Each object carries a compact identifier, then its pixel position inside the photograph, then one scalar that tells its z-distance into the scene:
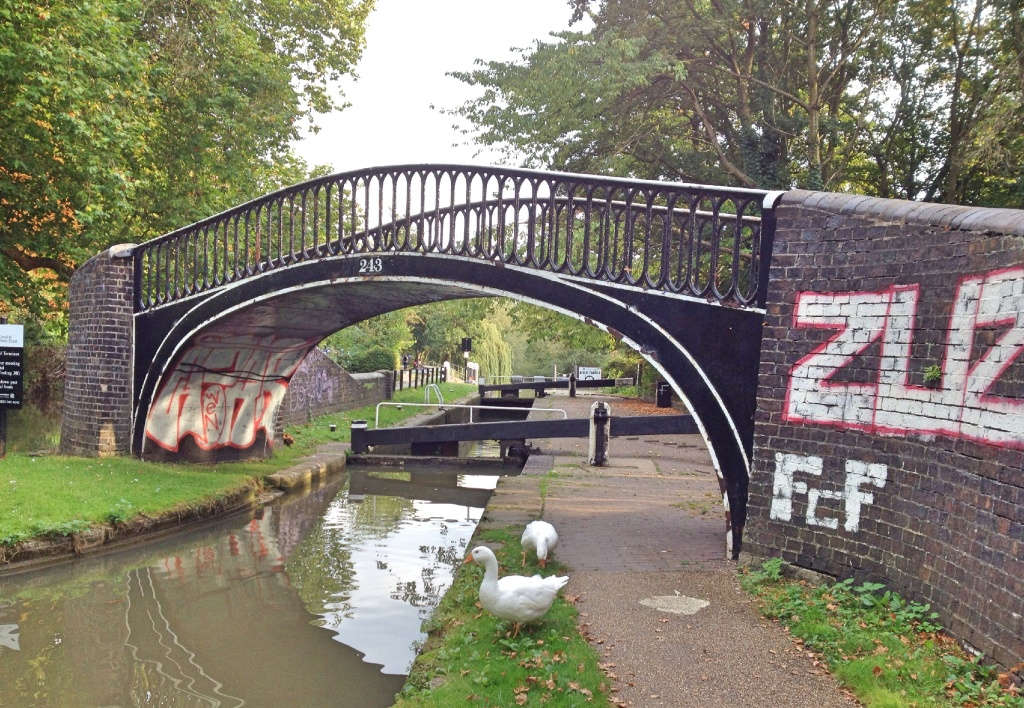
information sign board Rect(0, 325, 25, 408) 9.85
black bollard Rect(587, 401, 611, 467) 12.62
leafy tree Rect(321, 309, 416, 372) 26.89
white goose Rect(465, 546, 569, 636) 4.88
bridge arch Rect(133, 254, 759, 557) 7.16
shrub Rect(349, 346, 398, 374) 26.84
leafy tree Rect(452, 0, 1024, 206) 13.71
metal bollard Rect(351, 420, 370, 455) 14.27
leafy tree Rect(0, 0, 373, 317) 11.48
